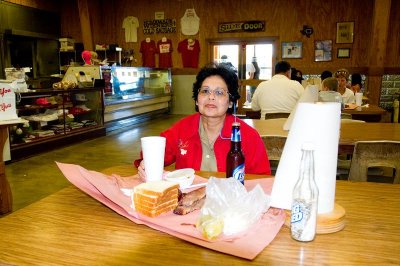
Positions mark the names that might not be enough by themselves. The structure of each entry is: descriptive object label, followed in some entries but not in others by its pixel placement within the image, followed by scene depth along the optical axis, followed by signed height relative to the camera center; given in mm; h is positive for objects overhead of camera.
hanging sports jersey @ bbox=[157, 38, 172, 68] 11180 +839
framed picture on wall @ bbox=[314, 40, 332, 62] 9977 +819
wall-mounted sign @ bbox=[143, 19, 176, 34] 11125 +1651
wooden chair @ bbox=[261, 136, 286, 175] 2617 -482
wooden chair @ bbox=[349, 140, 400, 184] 2279 -485
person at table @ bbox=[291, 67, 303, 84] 7504 +74
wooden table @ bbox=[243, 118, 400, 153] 2656 -433
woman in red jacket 1973 -277
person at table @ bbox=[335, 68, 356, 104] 5719 -168
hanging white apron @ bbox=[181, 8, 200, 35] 10844 +1717
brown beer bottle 1345 -309
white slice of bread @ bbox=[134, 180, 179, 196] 1152 -354
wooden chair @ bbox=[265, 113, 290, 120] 4141 -411
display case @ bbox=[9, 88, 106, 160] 5578 -741
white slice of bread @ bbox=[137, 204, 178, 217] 1147 -428
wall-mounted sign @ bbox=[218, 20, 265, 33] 10359 +1548
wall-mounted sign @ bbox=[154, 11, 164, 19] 11141 +2002
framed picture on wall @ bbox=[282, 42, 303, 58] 10180 +859
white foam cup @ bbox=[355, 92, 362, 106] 5267 -281
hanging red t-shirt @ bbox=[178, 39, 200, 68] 10914 +851
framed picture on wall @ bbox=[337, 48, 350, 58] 9875 +733
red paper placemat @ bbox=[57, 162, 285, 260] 971 -438
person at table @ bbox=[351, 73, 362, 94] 7927 -5
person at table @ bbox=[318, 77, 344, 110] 4445 -90
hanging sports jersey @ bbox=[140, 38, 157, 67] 11273 +873
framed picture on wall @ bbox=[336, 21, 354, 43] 9742 +1299
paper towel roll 1064 -203
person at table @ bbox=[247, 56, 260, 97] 10616 +274
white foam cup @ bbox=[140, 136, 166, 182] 1303 -282
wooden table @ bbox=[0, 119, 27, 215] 3201 -941
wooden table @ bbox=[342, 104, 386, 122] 4822 -457
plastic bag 1022 -386
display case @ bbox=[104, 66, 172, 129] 7932 -359
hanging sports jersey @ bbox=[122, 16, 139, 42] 11383 +1641
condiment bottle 983 -338
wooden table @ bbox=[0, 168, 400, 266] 921 -460
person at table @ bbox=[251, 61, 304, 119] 4922 -199
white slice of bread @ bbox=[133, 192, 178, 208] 1144 -390
